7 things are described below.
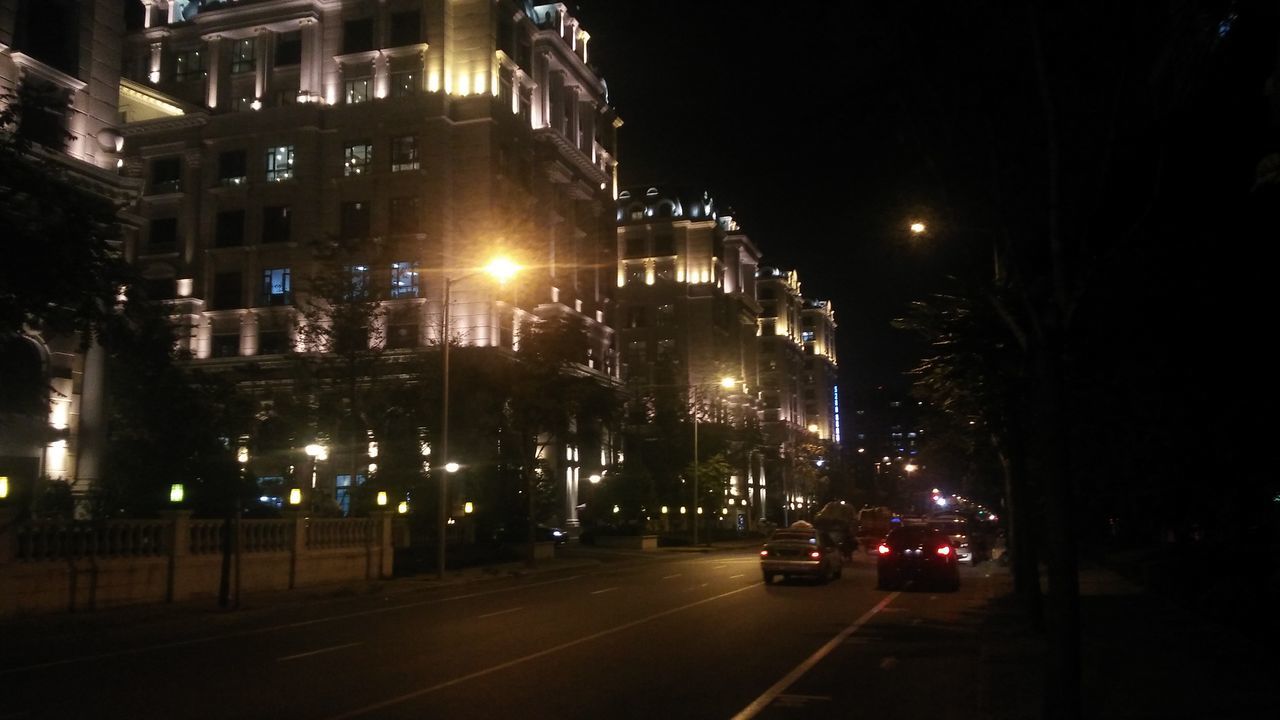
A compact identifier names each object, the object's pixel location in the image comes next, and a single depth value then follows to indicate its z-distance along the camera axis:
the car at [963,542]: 44.84
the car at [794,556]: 29.78
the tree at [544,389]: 43.59
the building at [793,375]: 121.28
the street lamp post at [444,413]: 32.53
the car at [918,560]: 29.02
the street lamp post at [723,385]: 61.01
